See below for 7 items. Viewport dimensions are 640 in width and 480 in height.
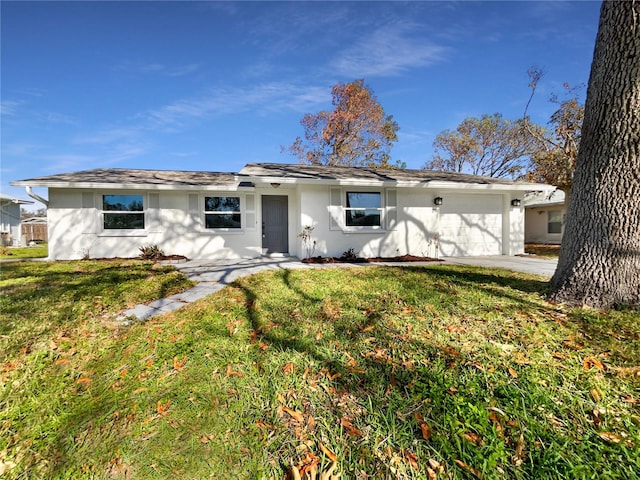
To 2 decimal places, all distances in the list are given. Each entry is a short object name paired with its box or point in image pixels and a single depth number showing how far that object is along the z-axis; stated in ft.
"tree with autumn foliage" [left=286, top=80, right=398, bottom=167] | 63.62
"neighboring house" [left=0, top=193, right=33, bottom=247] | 55.26
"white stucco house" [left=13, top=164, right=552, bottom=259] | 28.86
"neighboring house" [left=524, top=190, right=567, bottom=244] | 58.08
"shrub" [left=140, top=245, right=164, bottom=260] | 29.22
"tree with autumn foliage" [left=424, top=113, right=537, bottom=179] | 68.54
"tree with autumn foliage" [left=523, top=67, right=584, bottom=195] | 44.47
